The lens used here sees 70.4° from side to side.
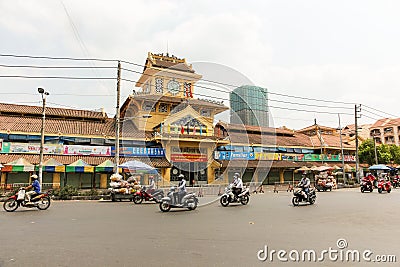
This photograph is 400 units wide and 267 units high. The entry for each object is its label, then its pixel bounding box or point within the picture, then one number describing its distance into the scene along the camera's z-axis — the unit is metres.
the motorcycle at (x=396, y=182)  26.58
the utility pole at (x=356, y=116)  28.06
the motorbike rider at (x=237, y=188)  12.61
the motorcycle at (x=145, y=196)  13.98
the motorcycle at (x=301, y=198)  12.33
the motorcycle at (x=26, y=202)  10.76
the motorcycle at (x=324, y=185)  23.06
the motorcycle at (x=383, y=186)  19.50
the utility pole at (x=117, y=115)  16.30
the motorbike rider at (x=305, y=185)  12.59
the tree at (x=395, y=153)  39.41
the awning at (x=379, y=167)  25.20
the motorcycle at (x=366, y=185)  20.53
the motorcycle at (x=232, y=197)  12.27
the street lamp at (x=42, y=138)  15.91
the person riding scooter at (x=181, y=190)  10.48
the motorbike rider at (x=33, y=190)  10.96
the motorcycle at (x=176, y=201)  10.26
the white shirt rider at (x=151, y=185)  14.34
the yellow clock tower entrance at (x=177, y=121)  25.41
